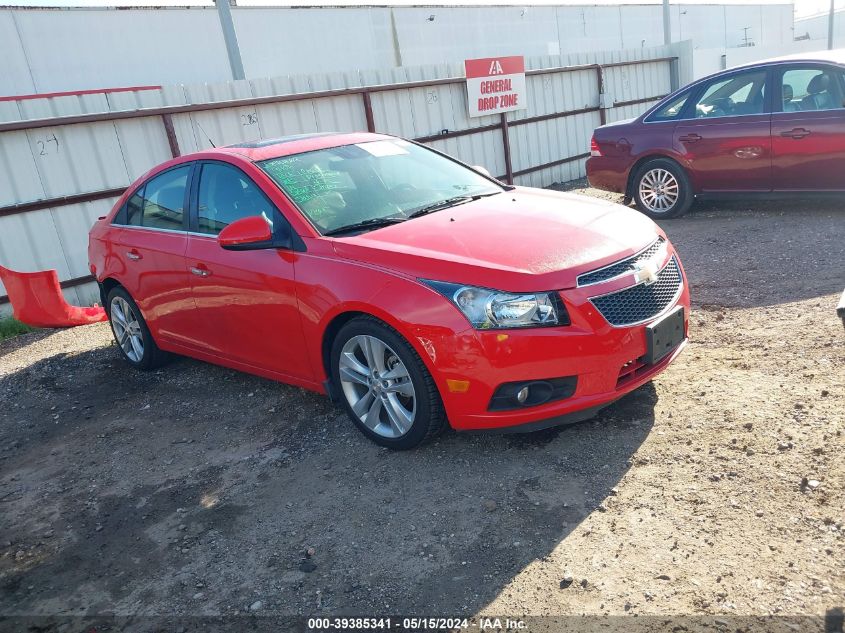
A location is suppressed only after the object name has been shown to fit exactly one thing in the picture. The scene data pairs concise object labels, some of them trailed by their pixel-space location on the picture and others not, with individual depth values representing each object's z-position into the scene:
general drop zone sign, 12.31
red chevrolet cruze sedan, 3.50
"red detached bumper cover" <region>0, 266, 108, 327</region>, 7.65
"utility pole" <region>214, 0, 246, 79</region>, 10.60
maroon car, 7.48
